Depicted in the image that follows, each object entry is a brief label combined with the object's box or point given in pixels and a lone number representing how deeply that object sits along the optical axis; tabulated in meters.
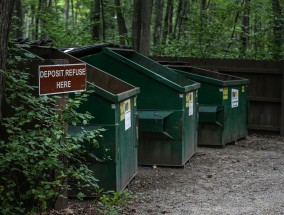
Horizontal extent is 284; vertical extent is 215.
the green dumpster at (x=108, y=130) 7.38
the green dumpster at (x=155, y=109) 9.70
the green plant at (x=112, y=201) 5.61
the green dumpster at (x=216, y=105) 12.27
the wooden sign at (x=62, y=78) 5.92
